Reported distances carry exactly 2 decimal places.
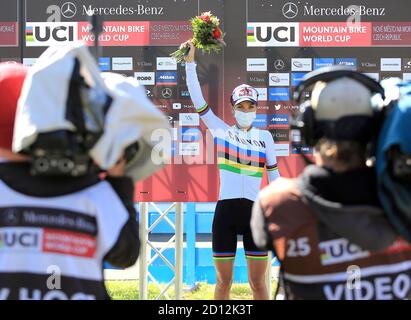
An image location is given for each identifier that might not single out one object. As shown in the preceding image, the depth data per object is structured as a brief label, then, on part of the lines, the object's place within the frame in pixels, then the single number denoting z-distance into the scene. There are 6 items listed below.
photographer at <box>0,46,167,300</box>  3.79
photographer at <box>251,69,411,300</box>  3.95
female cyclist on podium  10.23
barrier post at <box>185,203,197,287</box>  13.50
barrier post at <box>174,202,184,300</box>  11.26
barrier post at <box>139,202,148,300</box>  11.43
